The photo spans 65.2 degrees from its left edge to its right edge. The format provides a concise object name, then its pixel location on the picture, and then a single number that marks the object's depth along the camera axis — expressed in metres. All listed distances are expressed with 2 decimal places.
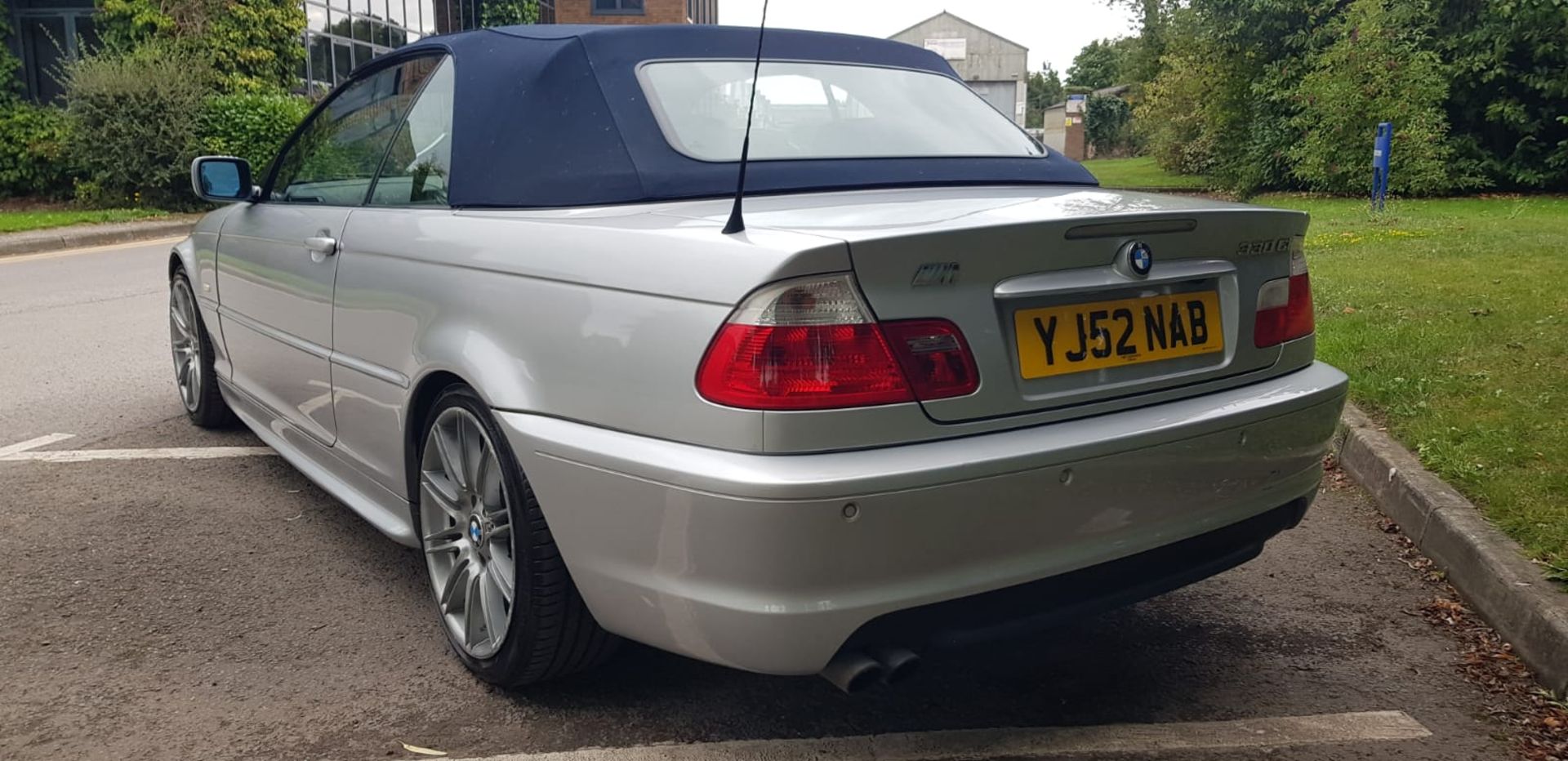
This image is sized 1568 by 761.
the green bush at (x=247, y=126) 17.83
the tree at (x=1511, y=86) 19.78
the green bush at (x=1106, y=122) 57.34
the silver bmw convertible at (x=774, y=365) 2.12
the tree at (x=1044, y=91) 90.50
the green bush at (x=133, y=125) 16.97
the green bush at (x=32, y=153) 17.77
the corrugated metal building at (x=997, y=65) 57.16
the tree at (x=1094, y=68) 94.44
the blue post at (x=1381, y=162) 15.96
